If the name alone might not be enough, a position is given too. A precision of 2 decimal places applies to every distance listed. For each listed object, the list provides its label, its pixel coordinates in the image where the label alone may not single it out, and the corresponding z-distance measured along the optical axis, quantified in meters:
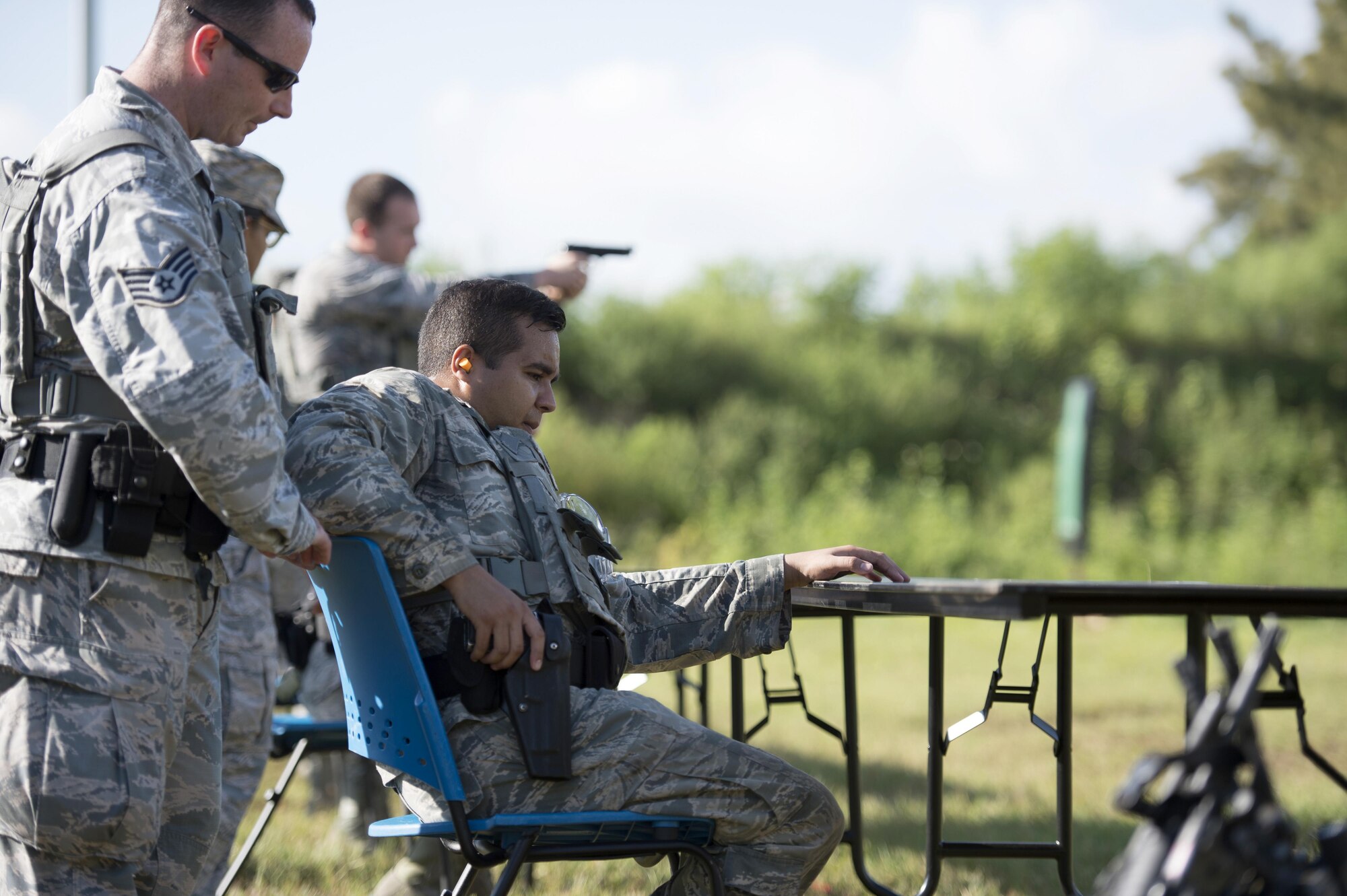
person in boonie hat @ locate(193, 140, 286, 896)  6.46
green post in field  33.28
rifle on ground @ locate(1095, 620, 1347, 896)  2.89
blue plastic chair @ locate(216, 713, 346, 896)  6.96
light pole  14.84
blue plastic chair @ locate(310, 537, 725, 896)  4.11
